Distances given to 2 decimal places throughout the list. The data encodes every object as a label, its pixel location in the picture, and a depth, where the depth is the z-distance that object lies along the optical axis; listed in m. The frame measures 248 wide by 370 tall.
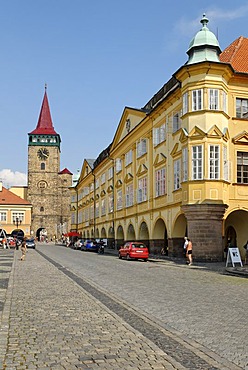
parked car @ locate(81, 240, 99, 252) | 57.28
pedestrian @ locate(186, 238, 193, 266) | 29.55
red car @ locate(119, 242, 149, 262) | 35.81
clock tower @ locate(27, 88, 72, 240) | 122.19
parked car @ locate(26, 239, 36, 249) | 68.62
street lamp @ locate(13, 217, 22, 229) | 108.50
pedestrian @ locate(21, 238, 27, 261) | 34.30
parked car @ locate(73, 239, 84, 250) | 66.18
